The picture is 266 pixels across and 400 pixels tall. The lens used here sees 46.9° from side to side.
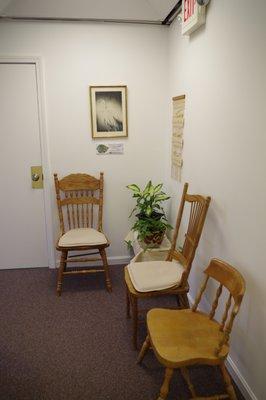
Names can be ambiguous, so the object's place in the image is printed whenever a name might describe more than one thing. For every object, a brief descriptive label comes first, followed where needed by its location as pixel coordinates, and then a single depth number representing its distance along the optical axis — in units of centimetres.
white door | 283
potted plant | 271
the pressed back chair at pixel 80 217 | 269
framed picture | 290
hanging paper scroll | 256
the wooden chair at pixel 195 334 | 139
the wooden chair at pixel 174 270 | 191
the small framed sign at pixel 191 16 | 193
